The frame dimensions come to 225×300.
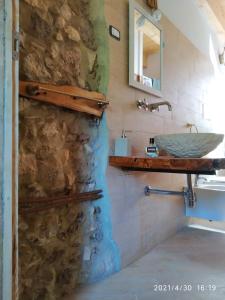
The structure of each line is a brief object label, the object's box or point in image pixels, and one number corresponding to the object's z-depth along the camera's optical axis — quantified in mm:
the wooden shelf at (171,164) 1218
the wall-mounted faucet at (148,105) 1802
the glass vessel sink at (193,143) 1325
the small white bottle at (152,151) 1582
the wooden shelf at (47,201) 1088
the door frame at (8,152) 792
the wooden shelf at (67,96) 1086
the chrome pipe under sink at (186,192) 1824
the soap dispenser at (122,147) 1547
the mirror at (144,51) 1700
